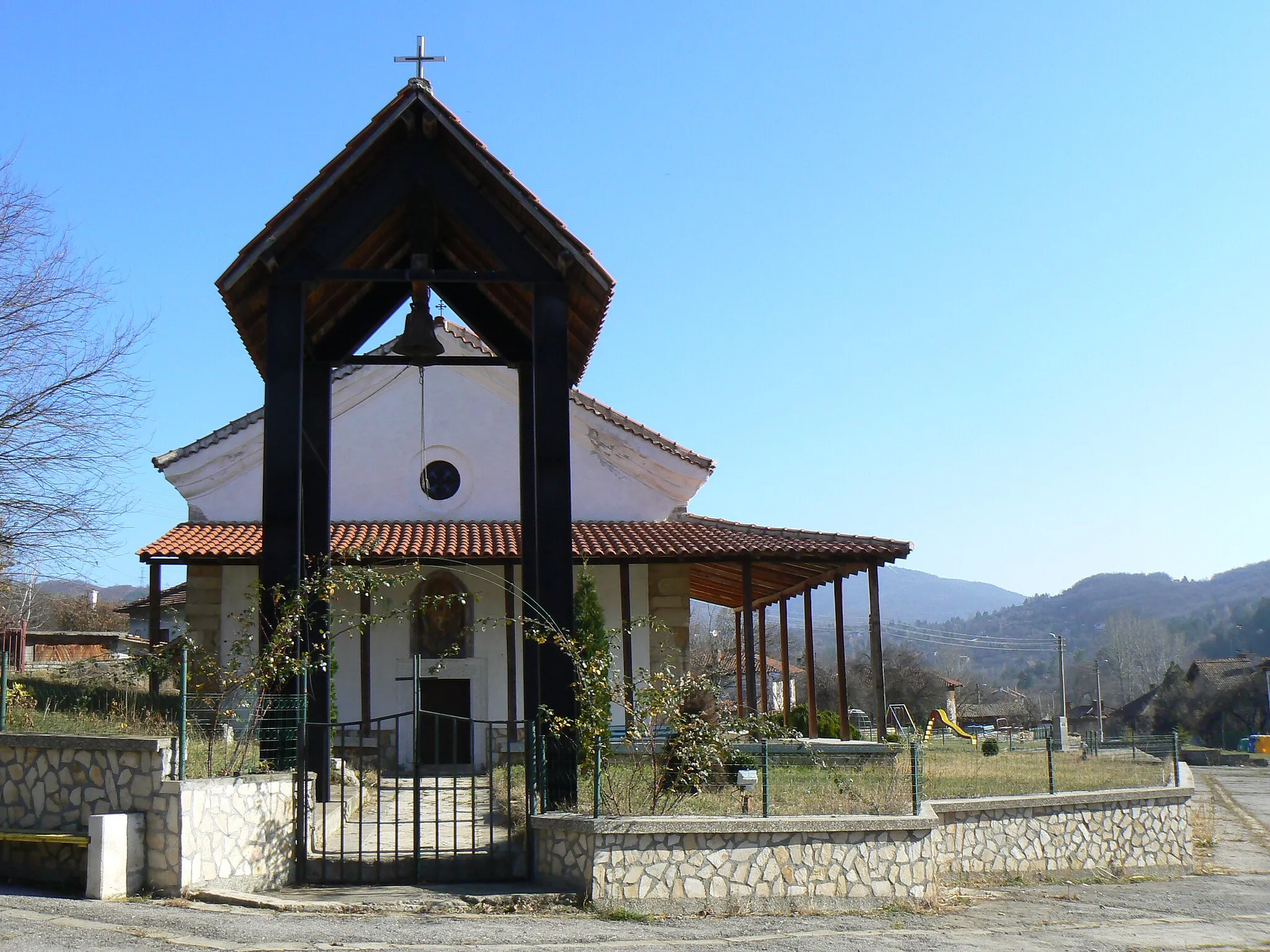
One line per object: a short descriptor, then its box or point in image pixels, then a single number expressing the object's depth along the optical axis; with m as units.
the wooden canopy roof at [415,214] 10.88
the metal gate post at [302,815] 10.17
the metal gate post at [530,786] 10.10
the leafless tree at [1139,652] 135.12
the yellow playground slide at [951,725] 31.53
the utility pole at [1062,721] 33.97
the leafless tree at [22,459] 19.55
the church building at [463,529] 20.02
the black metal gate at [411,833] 10.09
